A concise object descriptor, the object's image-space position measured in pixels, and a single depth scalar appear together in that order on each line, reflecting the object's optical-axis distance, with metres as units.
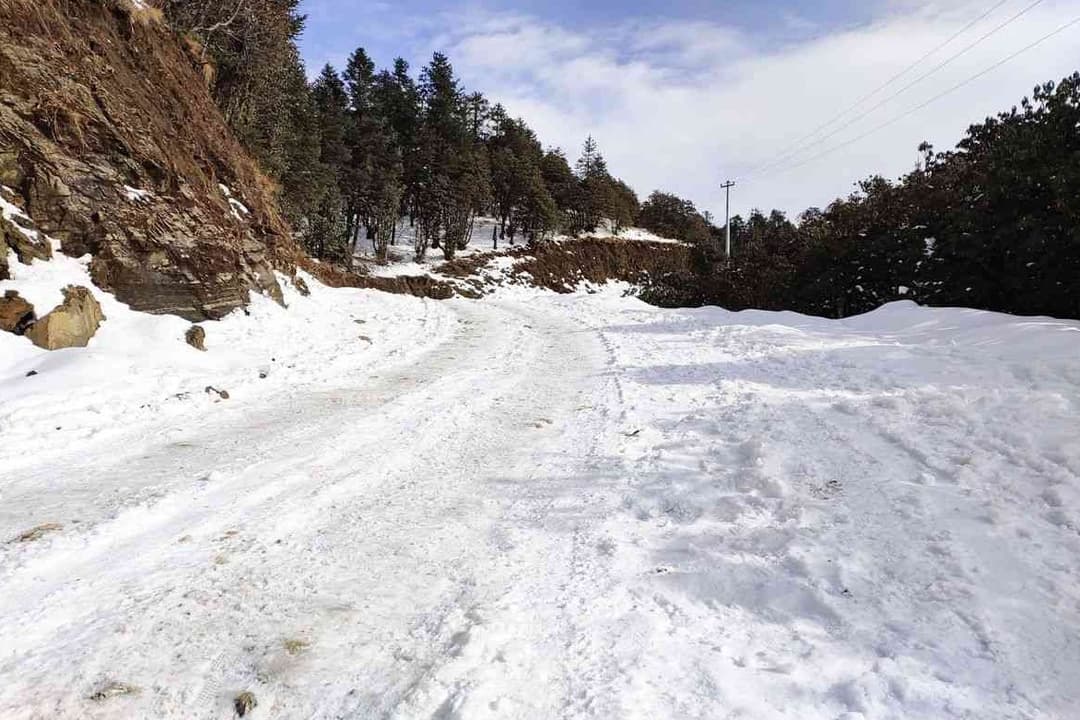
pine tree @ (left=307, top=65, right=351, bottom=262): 31.92
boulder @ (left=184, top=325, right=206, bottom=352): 8.95
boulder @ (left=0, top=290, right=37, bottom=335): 7.00
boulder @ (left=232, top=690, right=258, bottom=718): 2.30
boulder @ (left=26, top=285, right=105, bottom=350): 7.20
